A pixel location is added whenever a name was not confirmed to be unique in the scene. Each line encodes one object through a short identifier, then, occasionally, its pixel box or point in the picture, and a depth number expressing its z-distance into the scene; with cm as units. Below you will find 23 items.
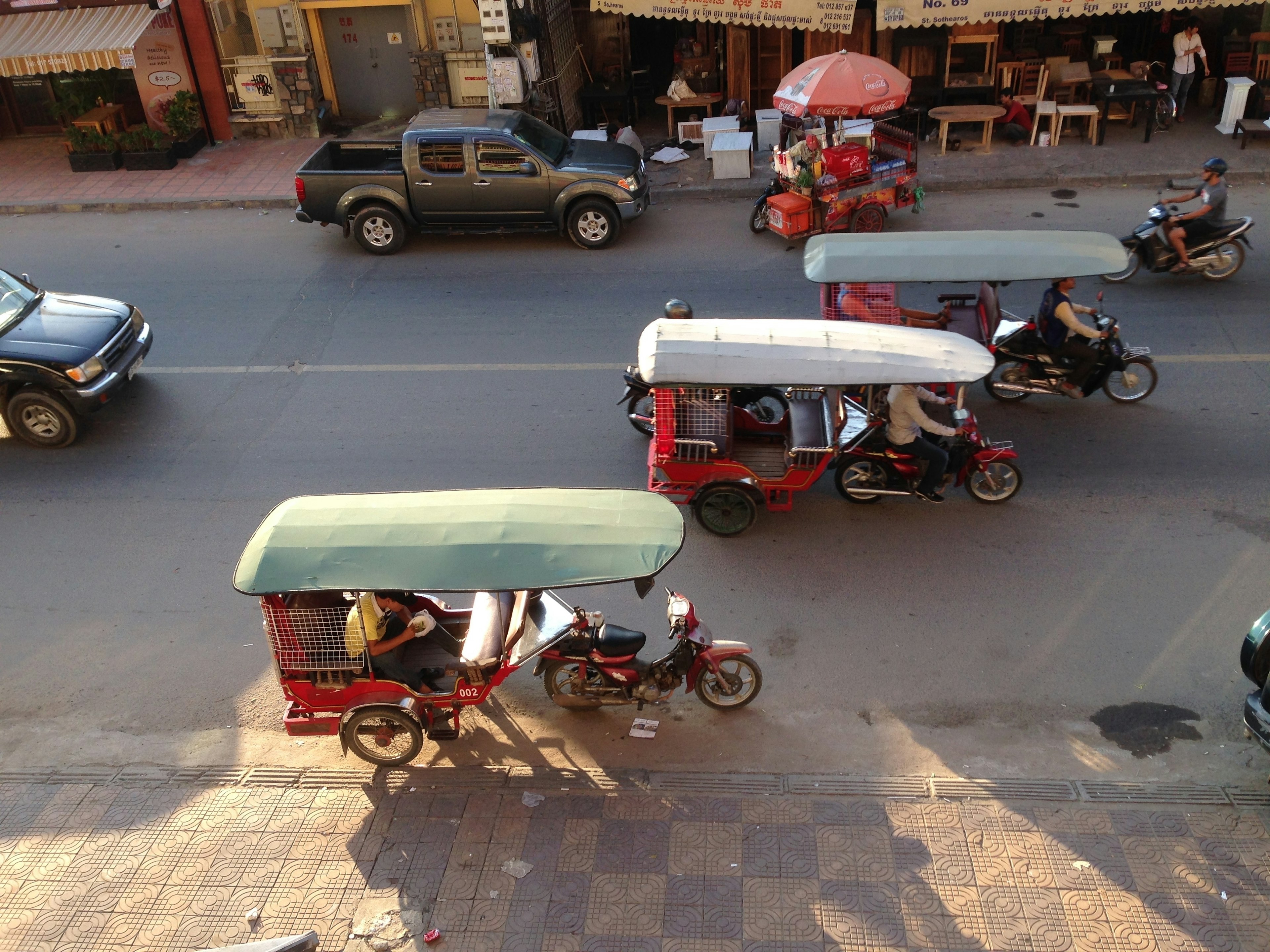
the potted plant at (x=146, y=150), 1795
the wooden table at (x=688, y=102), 1795
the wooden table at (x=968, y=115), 1633
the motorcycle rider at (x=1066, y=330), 958
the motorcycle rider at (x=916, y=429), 844
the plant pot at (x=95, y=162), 1798
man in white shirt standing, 1627
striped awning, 1730
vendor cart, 1367
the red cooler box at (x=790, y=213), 1374
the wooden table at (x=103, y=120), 1820
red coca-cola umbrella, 1320
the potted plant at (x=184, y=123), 1834
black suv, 1045
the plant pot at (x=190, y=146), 1834
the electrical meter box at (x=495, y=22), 1611
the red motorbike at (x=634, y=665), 708
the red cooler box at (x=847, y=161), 1352
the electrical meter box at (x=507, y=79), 1647
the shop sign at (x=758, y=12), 1612
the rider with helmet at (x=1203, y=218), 1178
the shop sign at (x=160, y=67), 1819
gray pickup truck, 1400
